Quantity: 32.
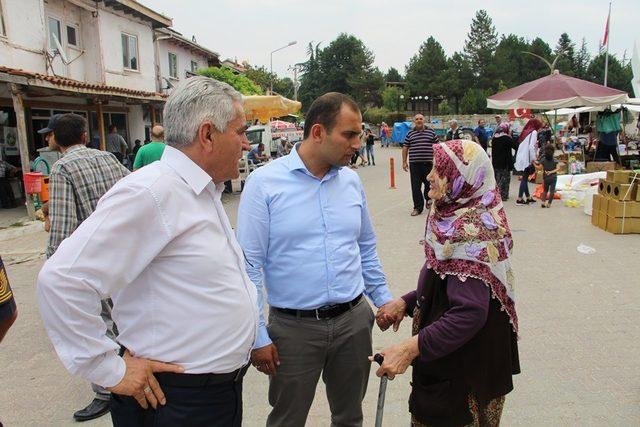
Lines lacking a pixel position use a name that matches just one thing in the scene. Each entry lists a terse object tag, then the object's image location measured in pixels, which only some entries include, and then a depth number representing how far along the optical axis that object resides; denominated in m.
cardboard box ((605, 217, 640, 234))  7.88
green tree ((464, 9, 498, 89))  74.50
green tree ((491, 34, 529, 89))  73.81
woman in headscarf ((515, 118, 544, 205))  11.20
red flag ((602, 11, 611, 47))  30.33
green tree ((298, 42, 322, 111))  85.06
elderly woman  1.96
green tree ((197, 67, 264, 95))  21.51
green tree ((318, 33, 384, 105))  76.75
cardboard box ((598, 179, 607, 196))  8.42
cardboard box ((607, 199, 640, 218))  7.84
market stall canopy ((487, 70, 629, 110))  11.70
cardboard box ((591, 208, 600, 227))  8.59
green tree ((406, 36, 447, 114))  69.62
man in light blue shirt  2.32
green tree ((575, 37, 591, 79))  87.71
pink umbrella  31.89
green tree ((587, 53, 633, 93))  76.06
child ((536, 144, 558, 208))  10.15
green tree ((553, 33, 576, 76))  81.75
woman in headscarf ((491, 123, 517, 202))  11.25
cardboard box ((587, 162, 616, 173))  13.41
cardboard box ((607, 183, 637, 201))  7.74
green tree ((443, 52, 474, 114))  69.38
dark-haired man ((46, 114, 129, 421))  3.32
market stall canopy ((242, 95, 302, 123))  13.52
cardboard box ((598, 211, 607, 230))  8.23
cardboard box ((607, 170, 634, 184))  7.82
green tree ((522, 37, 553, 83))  80.19
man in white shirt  1.46
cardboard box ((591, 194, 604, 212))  8.49
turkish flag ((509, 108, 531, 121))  16.77
